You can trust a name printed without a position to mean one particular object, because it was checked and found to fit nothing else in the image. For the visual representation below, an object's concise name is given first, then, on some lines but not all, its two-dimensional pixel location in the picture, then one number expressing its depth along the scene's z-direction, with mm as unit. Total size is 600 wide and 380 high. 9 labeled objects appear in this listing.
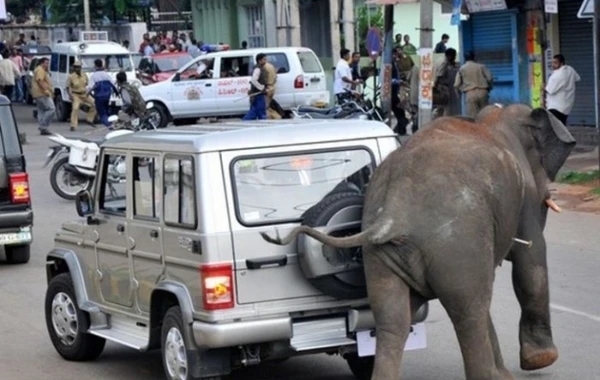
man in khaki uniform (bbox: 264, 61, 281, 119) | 28172
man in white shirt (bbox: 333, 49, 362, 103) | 29266
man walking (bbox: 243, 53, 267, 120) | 27984
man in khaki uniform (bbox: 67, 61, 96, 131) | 32344
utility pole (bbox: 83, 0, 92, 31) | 48666
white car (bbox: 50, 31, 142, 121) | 35969
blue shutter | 23734
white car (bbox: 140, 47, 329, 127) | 30297
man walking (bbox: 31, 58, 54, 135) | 30250
